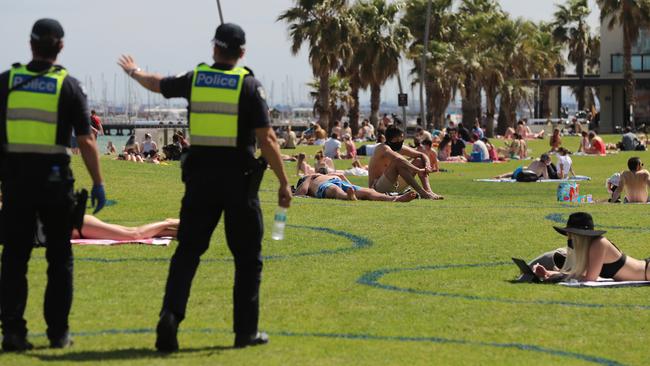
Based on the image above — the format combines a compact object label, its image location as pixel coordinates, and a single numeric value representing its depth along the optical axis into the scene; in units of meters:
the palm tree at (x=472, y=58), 81.69
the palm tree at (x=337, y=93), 87.38
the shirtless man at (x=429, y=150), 35.56
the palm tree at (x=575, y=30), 104.12
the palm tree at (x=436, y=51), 81.88
